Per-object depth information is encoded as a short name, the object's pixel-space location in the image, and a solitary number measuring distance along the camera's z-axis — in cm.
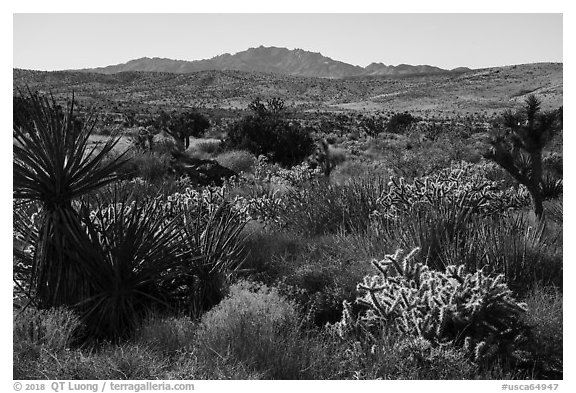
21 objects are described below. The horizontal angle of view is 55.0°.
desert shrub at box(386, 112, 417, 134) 3948
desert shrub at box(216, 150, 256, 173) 1906
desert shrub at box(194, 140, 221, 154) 2370
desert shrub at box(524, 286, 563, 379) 434
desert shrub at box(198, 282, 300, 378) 408
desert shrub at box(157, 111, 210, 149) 2462
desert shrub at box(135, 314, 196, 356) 441
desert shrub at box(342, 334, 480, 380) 402
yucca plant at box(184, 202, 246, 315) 560
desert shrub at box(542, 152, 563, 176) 1280
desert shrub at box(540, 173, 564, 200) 887
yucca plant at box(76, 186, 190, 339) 500
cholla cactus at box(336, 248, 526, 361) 431
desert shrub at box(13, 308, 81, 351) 430
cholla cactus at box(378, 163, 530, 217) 691
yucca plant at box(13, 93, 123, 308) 476
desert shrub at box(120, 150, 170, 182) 1551
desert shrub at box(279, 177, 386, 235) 778
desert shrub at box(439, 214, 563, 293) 545
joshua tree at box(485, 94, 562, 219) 702
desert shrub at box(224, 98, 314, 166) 2117
